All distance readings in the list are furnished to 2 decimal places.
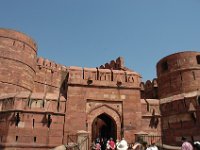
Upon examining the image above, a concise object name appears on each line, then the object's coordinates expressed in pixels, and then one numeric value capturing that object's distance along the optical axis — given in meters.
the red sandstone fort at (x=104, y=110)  11.37
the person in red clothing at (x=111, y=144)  9.37
